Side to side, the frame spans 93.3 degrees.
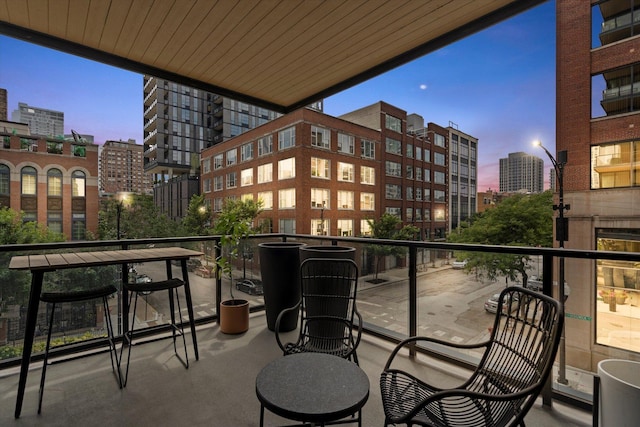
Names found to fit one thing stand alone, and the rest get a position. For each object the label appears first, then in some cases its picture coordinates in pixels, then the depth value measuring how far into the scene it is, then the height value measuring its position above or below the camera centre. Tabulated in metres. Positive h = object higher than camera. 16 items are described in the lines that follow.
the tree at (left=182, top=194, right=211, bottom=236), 26.00 -0.47
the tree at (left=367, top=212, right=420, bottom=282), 23.83 -1.21
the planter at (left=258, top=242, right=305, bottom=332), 3.60 -0.79
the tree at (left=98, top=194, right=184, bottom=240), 27.91 -0.96
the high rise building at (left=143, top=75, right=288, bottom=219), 40.53 +12.19
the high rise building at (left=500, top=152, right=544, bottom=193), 58.17 +8.94
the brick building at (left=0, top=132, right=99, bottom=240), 22.06 +2.45
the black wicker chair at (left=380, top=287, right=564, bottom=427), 1.17 -0.75
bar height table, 2.06 -0.37
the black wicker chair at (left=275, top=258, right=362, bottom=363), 2.62 -0.70
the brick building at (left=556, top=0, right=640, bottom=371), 10.90 +3.67
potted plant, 3.55 -0.59
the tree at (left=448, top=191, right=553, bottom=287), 17.88 -0.58
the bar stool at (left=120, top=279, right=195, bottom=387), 2.66 -0.78
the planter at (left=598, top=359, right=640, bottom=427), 1.31 -0.83
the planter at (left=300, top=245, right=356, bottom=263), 3.02 -0.39
